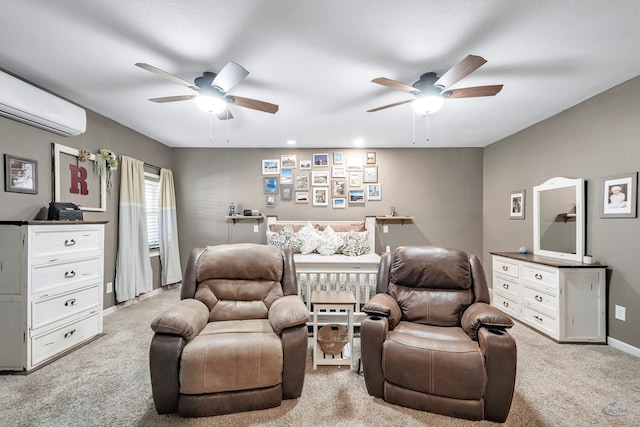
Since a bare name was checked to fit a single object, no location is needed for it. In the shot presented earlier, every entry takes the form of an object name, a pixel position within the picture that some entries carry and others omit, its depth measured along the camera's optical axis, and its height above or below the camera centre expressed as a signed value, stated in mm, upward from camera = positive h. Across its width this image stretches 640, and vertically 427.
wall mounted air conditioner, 2355 +970
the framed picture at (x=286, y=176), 5238 +682
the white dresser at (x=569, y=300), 2863 -929
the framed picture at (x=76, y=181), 2994 +361
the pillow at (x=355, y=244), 3908 -456
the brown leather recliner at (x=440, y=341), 1727 -882
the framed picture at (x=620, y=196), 2639 +173
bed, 2951 -704
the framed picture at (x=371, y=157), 5234 +1034
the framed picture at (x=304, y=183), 5238 +549
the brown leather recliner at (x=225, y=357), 1745 -935
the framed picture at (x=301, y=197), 5250 +285
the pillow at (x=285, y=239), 4089 -407
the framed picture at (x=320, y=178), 5219 +643
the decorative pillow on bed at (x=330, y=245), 4078 -489
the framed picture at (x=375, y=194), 5215 +343
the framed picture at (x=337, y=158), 5215 +1021
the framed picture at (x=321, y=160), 5227 +984
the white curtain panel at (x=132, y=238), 3793 -379
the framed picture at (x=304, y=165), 5250 +891
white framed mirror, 3156 -71
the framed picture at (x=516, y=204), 4159 +125
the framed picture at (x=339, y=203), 5223 +172
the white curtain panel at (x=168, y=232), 4773 -350
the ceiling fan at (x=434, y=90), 2243 +1075
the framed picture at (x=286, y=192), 5234 +378
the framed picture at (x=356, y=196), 5211 +304
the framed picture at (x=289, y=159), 5246 +1003
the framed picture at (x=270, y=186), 5242 +491
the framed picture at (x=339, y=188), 5215 +455
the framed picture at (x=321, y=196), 5223 +304
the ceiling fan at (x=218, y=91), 2164 +1072
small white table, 2365 -931
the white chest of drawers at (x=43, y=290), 2270 -696
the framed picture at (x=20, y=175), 2537 +349
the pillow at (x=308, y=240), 4105 -426
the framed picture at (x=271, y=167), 5250 +853
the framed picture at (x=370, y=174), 5227 +722
